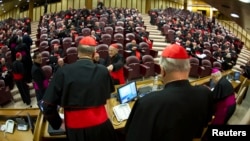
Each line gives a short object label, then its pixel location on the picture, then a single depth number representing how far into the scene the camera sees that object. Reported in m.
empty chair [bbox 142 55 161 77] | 9.86
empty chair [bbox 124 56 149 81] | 9.38
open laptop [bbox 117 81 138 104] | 4.52
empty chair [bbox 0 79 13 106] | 8.15
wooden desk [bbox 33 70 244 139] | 3.40
